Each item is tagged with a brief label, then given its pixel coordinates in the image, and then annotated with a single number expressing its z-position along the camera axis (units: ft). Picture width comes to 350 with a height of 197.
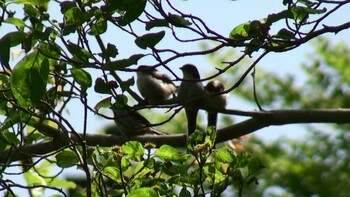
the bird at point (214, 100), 51.01
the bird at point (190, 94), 52.60
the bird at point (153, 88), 58.90
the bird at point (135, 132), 54.20
